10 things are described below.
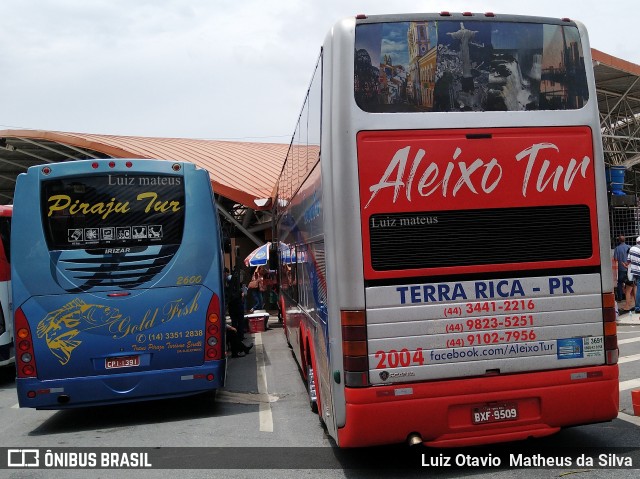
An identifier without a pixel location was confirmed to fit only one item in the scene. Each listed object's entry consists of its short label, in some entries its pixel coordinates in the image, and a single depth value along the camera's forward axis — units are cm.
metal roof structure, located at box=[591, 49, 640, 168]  2098
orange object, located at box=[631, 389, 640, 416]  694
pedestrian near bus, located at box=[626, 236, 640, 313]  1482
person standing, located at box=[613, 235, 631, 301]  1589
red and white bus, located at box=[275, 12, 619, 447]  511
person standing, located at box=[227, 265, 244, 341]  1345
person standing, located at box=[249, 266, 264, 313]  1948
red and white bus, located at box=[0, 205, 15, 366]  1111
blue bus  756
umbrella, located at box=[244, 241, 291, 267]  1943
